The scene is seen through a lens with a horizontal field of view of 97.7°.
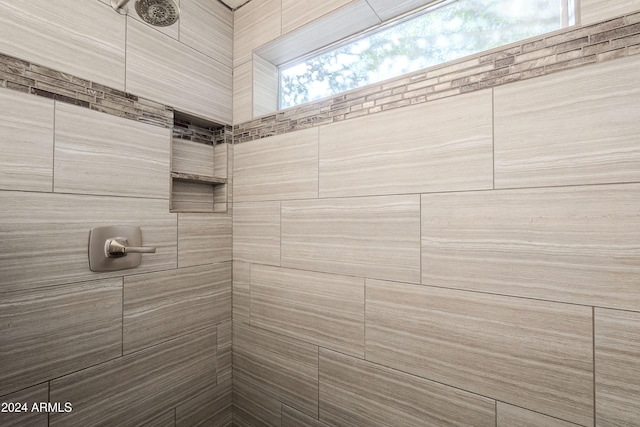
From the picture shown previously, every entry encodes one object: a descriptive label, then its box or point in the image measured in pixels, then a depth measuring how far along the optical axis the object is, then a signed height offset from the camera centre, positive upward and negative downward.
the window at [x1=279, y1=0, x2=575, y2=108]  0.89 +0.67
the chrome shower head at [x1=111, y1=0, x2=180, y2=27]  0.91 +0.69
